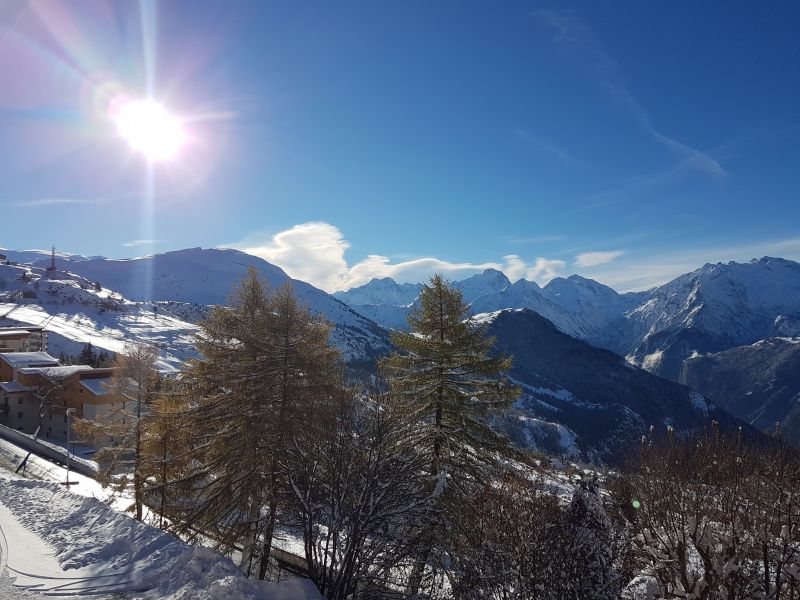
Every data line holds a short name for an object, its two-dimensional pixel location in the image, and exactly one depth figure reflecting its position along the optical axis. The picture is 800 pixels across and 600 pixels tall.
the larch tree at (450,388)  16.92
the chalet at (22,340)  78.62
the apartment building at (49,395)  51.34
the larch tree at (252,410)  15.52
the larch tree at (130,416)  21.80
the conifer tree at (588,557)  12.88
